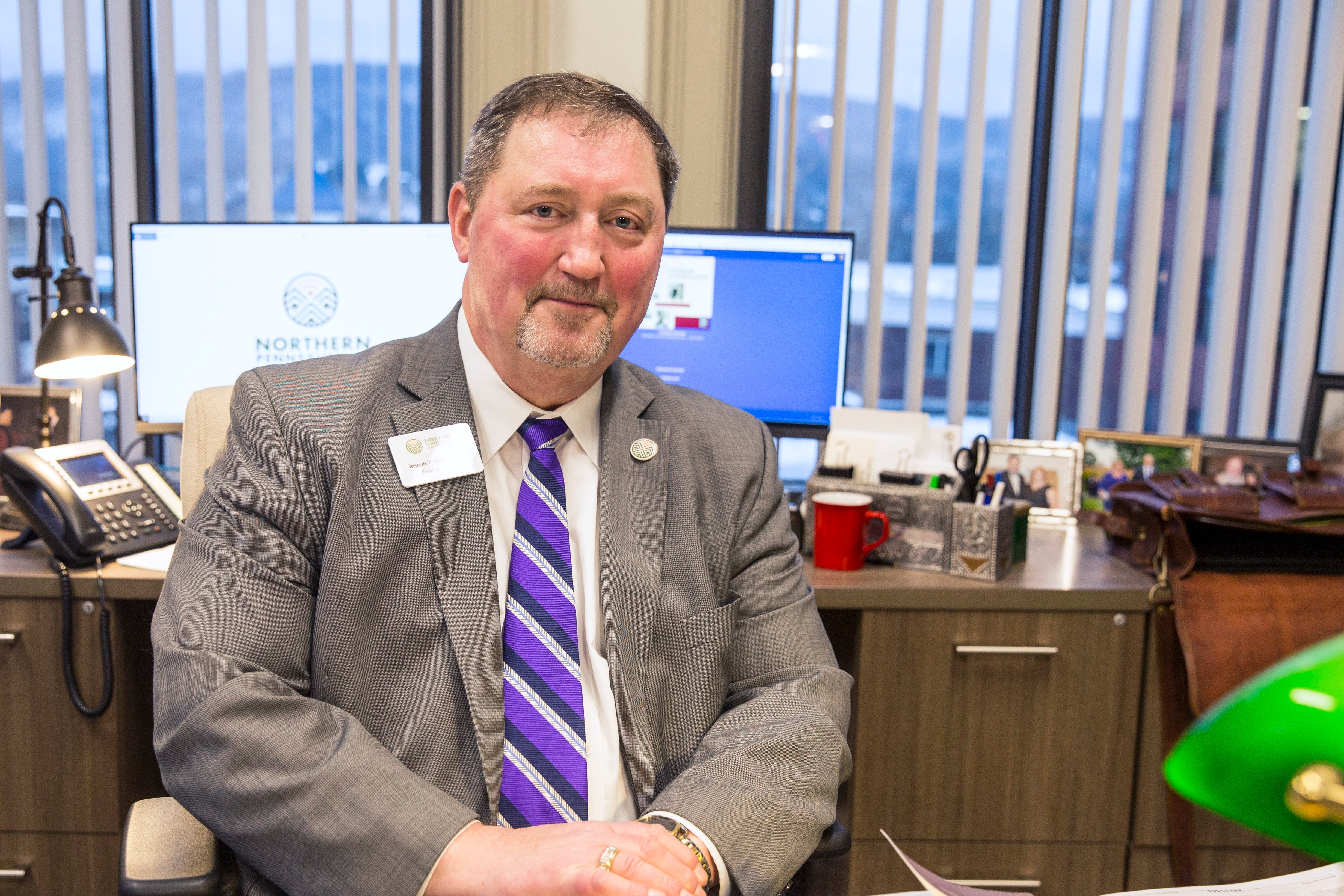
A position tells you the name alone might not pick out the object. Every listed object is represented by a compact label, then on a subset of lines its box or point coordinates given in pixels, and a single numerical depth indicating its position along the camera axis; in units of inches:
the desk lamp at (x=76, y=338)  67.5
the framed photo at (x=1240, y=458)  82.3
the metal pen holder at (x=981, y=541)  65.2
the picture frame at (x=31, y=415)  81.3
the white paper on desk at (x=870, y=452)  75.4
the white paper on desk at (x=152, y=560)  61.9
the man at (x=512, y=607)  39.8
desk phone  60.8
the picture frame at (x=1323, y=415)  84.8
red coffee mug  67.2
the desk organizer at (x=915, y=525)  67.7
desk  62.0
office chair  37.8
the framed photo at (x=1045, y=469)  84.5
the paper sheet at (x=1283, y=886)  31.1
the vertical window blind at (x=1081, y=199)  95.5
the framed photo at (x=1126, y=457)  85.2
